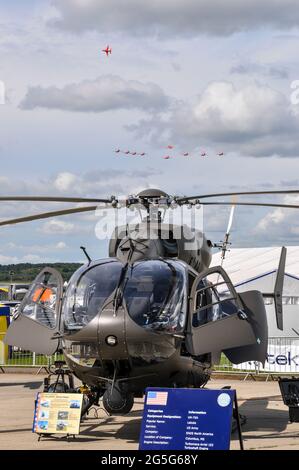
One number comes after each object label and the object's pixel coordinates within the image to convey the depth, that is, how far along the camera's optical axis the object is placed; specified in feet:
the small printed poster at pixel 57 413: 39.14
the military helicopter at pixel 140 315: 38.42
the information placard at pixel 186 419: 32.50
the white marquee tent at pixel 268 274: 101.24
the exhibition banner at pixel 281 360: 80.74
